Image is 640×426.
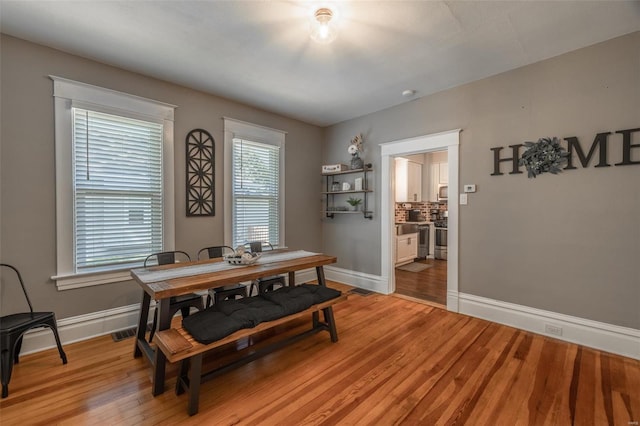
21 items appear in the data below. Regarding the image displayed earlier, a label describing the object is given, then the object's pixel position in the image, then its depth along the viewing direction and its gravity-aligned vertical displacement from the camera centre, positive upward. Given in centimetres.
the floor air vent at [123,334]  267 -124
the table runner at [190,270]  216 -52
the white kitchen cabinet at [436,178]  666 +76
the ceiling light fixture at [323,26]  196 +138
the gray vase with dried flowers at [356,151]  429 +91
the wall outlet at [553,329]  266 -116
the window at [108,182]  257 +28
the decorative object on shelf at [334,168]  445 +68
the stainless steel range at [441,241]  652 -75
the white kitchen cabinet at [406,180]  621 +67
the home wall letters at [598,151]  233 +53
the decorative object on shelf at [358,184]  427 +39
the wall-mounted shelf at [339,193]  428 +28
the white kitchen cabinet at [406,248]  579 -84
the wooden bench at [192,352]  167 -87
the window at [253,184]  373 +37
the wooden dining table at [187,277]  190 -53
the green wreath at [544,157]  266 +52
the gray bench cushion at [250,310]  183 -78
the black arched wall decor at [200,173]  335 +45
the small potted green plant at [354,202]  431 +11
